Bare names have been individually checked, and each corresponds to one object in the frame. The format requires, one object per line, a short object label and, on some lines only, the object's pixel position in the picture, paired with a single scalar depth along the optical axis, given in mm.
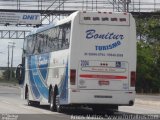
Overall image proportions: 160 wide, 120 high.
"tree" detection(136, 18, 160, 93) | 67750
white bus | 22312
